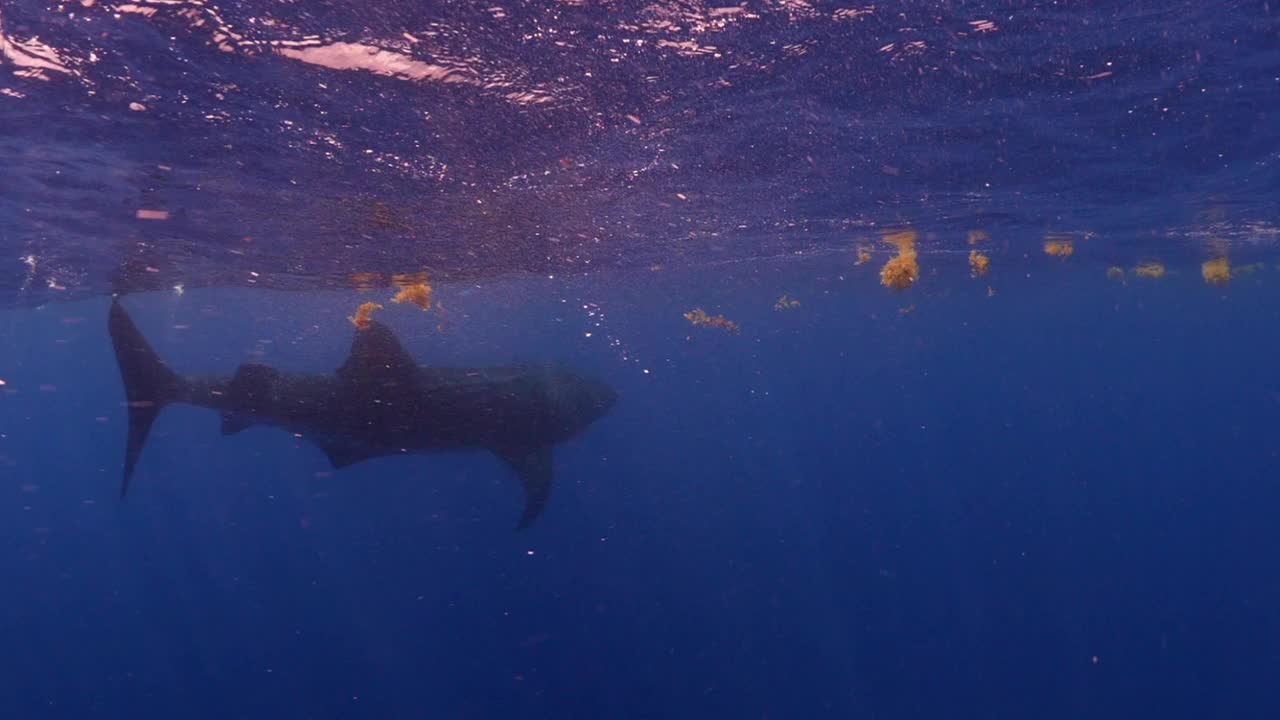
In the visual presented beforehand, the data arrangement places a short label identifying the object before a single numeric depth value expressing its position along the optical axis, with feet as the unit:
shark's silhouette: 38.99
